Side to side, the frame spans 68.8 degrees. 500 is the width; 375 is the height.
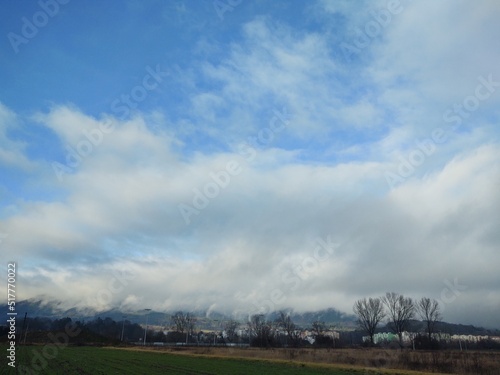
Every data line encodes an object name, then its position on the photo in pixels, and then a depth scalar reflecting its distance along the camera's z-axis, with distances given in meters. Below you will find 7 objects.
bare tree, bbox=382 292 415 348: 127.86
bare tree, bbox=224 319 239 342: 187.38
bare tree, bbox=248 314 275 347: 130.75
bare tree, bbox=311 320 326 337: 148.15
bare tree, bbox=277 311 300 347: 136.80
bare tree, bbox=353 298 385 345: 137.62
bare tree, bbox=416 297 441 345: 119.18
